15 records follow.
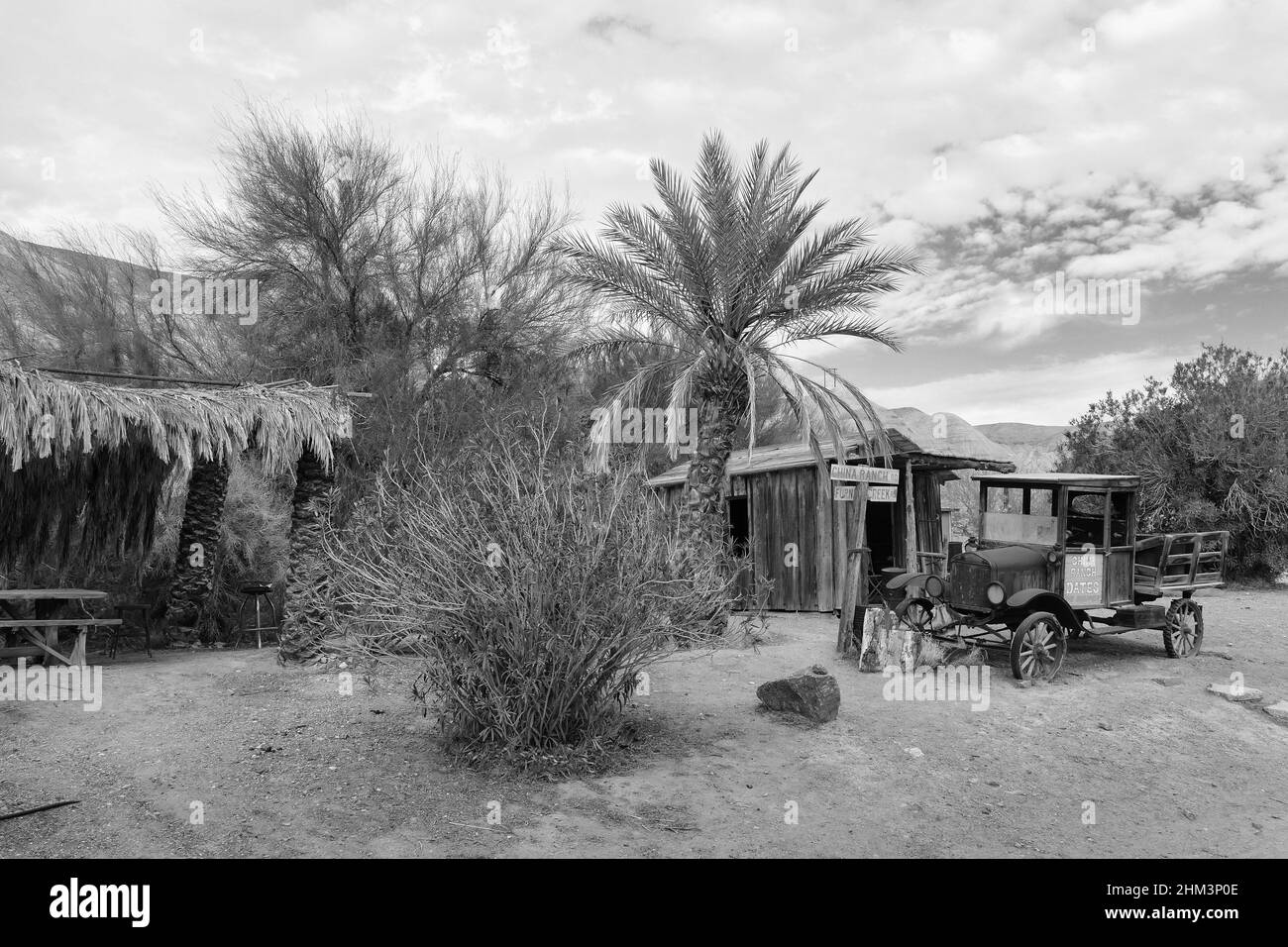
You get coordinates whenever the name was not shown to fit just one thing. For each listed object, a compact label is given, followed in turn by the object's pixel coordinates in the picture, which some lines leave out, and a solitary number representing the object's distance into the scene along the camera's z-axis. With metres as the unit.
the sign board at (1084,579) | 9.83
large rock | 7.66
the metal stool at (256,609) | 11.06
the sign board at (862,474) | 10.23
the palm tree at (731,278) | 12.72
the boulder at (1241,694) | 8.62
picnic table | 8.78
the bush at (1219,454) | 18.11
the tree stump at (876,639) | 9.91
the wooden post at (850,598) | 10.92
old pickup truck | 9.46
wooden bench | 8.77
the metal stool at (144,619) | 10.35
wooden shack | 15.18
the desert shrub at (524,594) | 5.89
